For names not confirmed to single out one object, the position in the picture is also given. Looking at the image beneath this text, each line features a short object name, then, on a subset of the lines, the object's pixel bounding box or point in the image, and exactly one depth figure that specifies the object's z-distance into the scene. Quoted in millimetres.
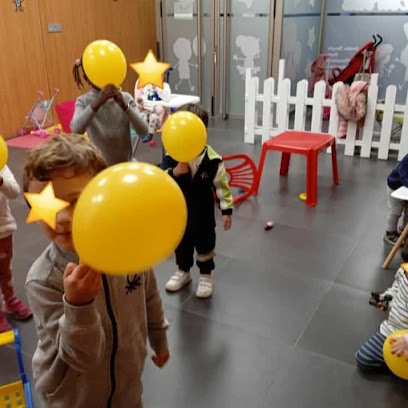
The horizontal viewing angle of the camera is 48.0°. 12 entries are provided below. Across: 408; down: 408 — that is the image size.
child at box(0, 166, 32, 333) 2072
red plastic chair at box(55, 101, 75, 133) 5234
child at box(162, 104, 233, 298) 2246
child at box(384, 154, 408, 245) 2842
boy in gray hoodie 853
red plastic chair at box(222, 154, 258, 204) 3834
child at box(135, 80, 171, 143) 4035
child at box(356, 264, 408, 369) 1843
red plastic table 3689
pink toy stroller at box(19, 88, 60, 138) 5584
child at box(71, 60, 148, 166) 2523
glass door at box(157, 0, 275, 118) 6242
